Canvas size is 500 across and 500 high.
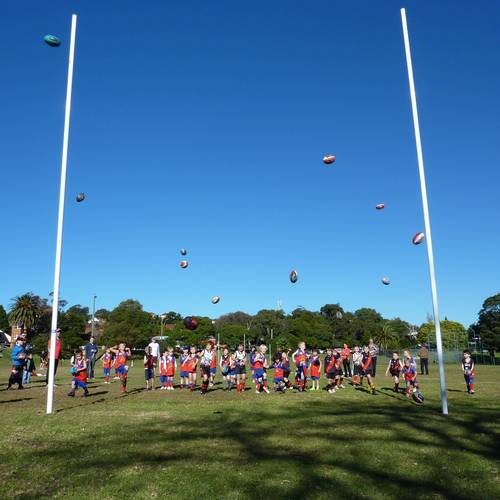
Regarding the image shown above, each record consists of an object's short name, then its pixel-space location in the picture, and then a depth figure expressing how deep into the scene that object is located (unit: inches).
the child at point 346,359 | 1191.6
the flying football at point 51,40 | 570.3
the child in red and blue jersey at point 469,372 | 776.3
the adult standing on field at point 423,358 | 1279.8
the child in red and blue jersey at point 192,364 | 903.3
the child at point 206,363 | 807.7
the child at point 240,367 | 863.1
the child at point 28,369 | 949.6
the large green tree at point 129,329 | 3872.3
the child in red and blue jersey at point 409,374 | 744.3
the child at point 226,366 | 885.8
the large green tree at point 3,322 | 5482.3
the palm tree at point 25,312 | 3855.8
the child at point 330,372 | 838.5
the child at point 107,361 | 1056.8
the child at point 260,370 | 838.5
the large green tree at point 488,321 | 4224.7
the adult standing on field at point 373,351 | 974.5
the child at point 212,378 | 946.5
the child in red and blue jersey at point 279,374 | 853.2
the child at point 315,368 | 882.9
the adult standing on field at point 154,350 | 893.1
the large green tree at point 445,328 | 5021.9
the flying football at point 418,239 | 663.1
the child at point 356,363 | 1016.2
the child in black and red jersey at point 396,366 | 840.3
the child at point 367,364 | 855.4
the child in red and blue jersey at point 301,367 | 851.4
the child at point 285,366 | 859.4
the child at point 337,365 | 847.1
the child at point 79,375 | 721.6
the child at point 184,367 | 924.0
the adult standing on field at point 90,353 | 961.7
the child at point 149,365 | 875.2
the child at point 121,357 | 907.7
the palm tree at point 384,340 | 4480.8
